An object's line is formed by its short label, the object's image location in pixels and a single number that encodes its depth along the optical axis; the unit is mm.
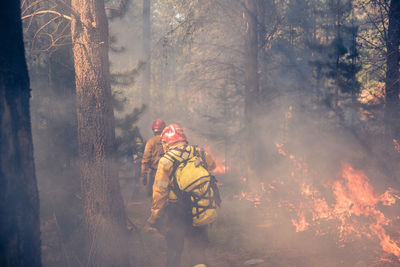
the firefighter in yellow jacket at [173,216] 4664
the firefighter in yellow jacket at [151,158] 7512
